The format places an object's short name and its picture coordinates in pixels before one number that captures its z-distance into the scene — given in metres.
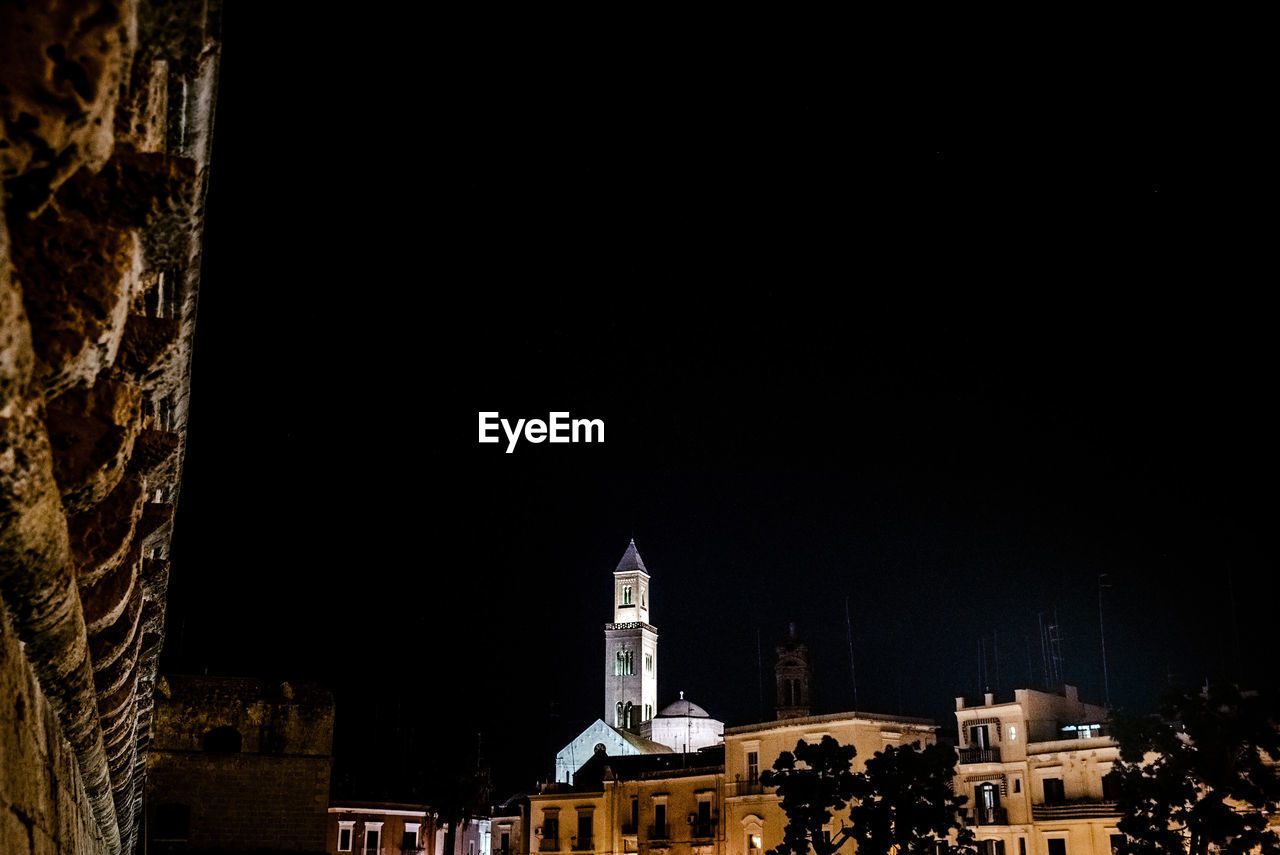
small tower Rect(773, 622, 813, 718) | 61.16
